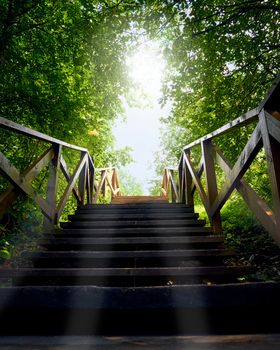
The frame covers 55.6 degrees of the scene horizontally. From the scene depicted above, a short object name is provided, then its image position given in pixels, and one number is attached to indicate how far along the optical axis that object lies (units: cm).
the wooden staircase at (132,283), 144
